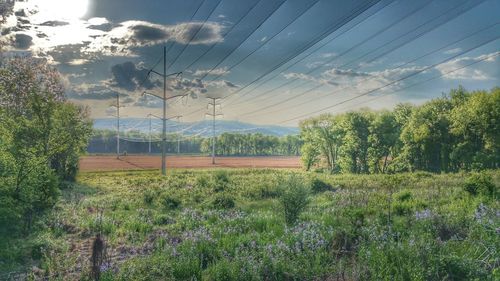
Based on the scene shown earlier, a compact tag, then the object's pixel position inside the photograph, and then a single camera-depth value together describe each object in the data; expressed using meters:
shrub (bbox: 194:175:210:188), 34.12
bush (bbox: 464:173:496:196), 19.25
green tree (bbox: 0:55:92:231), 14.93
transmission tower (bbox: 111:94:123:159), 102.39
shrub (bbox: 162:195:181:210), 23.39
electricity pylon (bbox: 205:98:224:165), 92.15
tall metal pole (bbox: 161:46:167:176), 49.25
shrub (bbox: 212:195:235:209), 21.90
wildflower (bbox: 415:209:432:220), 13.54
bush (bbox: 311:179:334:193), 32.50
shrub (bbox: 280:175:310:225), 15.71
